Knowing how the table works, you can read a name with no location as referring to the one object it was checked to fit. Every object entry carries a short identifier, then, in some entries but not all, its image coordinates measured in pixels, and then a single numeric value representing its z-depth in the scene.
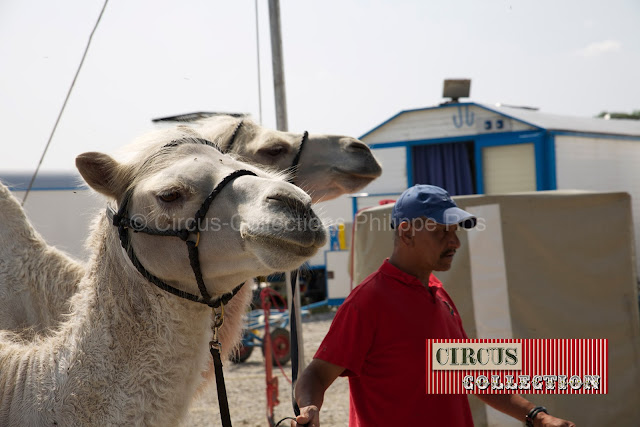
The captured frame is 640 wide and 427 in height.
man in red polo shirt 2.33
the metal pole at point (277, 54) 4.54
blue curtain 10.85
